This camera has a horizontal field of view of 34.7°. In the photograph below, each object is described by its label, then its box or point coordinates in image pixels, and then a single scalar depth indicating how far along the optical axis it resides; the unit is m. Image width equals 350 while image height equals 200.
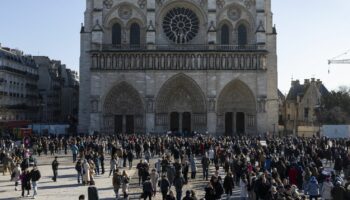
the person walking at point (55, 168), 24.89
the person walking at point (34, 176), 21.16
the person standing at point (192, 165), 25.81
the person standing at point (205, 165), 25.10
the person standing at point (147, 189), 18.50
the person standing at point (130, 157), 29.48
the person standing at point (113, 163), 26.75
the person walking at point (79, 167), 24.46
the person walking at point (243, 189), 19.35
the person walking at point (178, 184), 19.11
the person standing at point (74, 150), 33.31
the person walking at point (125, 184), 20.30
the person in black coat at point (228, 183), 19.31
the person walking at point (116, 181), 20.16
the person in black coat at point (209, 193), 15.81
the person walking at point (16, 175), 23.34
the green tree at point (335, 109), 59.06
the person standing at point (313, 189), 17.98
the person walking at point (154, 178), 20.50
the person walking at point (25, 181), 21.19
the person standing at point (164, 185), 18.83
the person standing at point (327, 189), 16.86
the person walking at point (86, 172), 23.12
